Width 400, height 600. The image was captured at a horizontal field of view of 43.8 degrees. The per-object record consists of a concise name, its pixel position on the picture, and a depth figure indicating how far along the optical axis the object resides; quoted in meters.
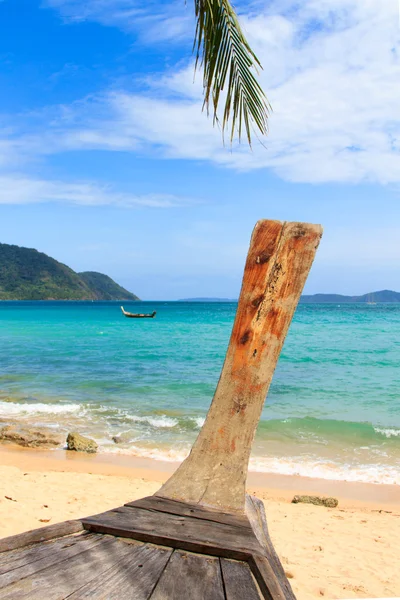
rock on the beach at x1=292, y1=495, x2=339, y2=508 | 6.71
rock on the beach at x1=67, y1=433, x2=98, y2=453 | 8.88
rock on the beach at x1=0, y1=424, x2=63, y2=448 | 9.30
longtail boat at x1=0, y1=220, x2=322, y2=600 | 1.61
